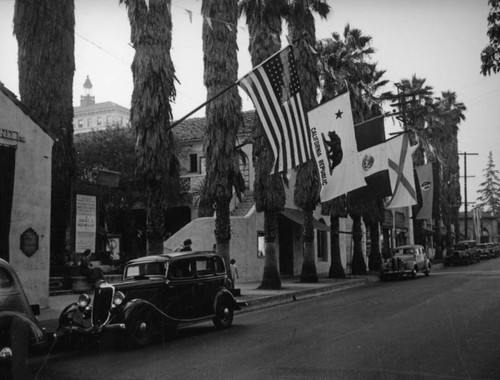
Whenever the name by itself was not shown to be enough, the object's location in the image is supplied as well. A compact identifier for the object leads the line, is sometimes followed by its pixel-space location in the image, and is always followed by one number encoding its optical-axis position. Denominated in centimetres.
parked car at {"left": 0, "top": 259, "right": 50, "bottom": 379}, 715
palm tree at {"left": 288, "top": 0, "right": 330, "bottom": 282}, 2411
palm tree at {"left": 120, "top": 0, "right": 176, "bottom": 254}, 1578
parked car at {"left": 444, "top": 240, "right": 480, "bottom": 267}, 4597
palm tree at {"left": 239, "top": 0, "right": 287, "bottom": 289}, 2155
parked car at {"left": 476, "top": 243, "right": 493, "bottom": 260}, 6066
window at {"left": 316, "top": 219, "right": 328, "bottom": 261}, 3616
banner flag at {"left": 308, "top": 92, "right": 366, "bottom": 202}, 1498
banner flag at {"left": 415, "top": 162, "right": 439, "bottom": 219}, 2758
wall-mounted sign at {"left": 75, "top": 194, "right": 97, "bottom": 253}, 1741
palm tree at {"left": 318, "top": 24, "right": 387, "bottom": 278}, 2828
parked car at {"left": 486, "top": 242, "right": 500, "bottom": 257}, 6568
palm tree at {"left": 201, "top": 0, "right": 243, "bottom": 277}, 1895
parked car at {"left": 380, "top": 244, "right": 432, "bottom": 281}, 2909
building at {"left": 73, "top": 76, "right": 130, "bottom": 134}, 10550
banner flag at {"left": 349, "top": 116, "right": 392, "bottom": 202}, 1920
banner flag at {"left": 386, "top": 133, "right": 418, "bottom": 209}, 2102
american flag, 1423
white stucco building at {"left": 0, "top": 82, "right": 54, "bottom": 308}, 1441
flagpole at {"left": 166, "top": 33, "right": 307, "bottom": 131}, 1410
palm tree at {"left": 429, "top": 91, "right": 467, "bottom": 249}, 4700
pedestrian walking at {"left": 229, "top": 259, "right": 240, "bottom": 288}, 2220
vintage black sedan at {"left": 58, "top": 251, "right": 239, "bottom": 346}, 986
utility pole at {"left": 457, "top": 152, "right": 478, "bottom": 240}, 6362
